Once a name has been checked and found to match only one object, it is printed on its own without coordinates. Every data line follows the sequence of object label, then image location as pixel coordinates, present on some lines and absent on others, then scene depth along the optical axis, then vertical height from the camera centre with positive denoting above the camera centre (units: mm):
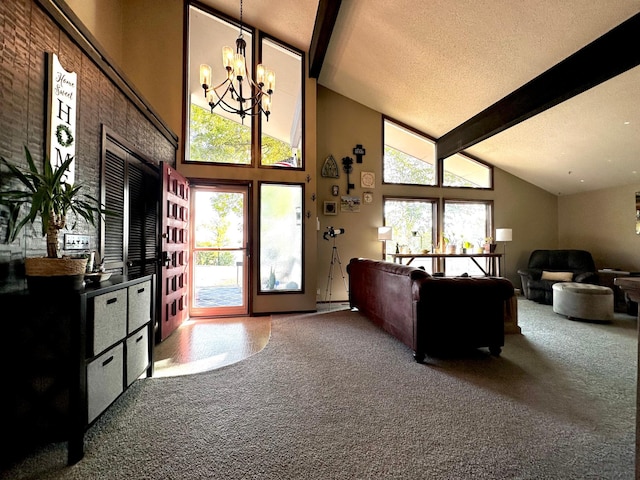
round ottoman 3848 -788
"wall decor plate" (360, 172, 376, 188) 5348 +1174
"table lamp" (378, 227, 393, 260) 5035 +176
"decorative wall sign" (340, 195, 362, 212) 5234 +717
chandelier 2688 +1632
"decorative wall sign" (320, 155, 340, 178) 5168 +1334
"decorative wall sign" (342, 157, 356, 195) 5254 +1375
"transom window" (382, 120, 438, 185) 5605 +1683
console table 5212 -305
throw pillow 5082 -575
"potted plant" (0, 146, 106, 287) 1363 +156
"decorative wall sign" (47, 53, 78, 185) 1652 +763
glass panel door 4281 -115
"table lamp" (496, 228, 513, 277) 5547 +158
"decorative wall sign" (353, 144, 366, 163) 5320 +1664
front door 3148 -108
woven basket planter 1398 -143
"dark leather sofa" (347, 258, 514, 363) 2564 -622
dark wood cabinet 1359 -600
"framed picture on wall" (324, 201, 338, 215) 5141 +621
